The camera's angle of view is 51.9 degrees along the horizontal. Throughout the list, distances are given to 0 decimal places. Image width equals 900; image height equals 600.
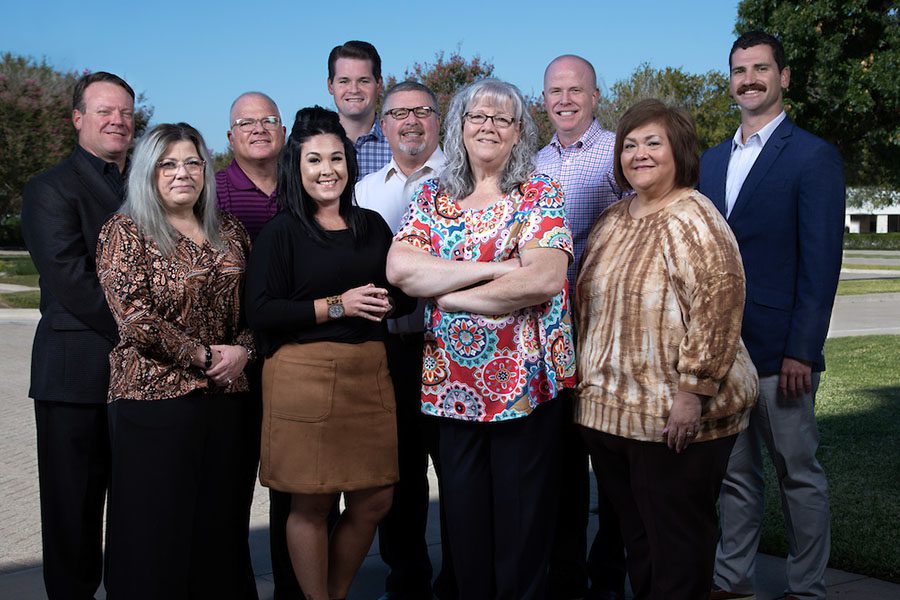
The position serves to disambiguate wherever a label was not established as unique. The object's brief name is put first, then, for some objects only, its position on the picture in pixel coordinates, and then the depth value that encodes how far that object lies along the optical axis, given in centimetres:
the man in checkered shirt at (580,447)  440
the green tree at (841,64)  1811
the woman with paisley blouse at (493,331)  353
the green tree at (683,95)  3142
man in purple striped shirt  442
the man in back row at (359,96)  525
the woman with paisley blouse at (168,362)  352
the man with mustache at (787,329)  402
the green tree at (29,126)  2658
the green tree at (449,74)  3238
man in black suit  381
